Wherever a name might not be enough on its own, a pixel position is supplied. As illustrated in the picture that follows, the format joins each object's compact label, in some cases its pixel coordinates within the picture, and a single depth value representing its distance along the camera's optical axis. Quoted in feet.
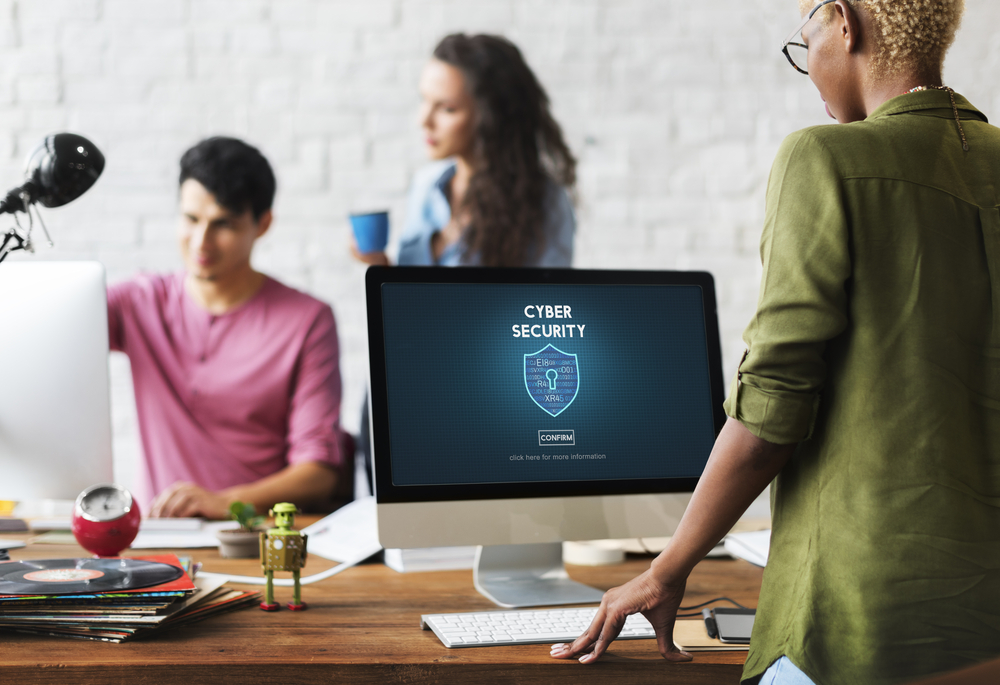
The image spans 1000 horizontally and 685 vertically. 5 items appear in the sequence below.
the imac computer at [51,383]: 4.28
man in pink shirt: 7.97
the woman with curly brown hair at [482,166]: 8.70
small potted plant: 4.43
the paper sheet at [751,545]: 4.44
